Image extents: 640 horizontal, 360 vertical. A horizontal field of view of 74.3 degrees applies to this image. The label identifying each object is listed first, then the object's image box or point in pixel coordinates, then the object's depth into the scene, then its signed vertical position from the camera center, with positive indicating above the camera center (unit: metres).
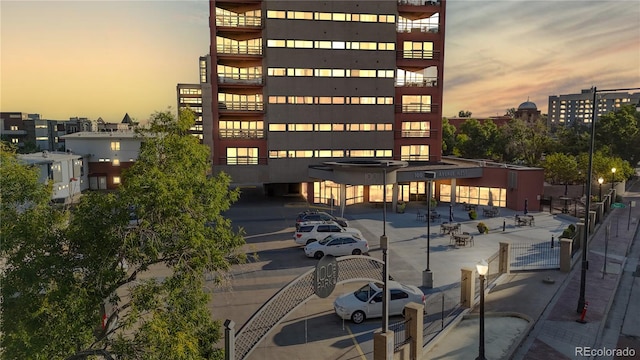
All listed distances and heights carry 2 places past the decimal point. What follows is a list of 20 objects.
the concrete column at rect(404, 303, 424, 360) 14.48 -6.44
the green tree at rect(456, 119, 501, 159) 76.81 -0.34
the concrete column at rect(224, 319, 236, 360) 8.97 -4.25
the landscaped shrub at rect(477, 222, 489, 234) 32.78 -6.77
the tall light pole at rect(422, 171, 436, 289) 21.56 -7.04
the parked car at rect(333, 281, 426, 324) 17.44 -6.76
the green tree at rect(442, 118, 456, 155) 91.00 +0.21
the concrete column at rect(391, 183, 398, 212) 43.51 -5.59
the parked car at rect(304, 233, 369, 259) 26.44 -6.65
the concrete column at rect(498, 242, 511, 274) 22.97 -6.42
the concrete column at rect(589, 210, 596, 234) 32.20 -6.16
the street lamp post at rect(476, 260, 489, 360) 14.11 -6.19
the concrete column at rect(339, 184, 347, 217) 42.06 -5.51
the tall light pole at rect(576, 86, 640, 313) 17.88 -4.53
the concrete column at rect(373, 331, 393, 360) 12.81 -6.23
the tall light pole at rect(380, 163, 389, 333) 11.96 -4.34
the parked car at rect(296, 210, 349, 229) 34.12 -6.29
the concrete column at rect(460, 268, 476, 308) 18.72 -6.55
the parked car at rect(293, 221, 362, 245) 28.84 -6.25
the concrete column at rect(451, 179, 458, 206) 46.13 -5.36
